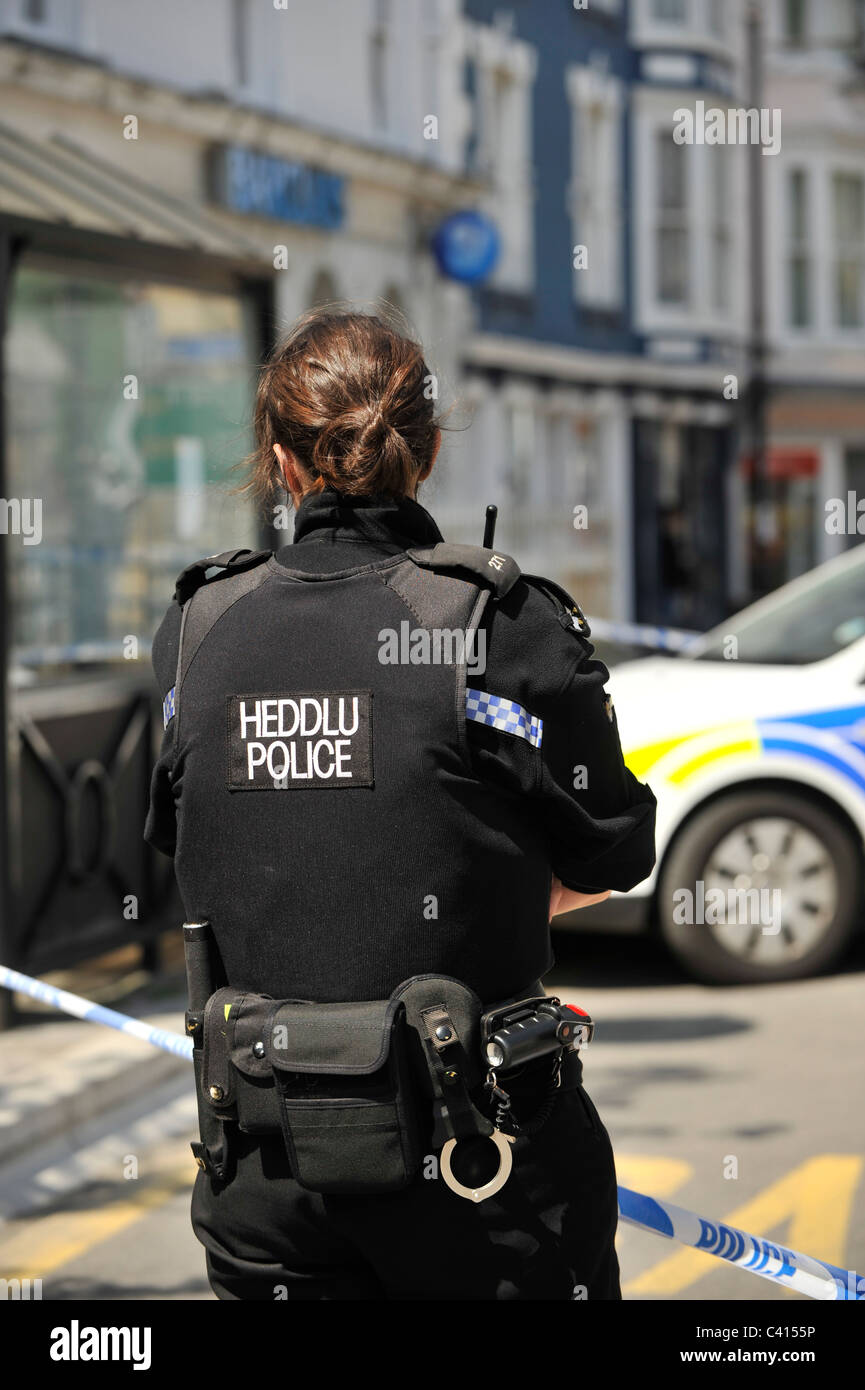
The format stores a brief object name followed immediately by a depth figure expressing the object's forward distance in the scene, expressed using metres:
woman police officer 4.50
